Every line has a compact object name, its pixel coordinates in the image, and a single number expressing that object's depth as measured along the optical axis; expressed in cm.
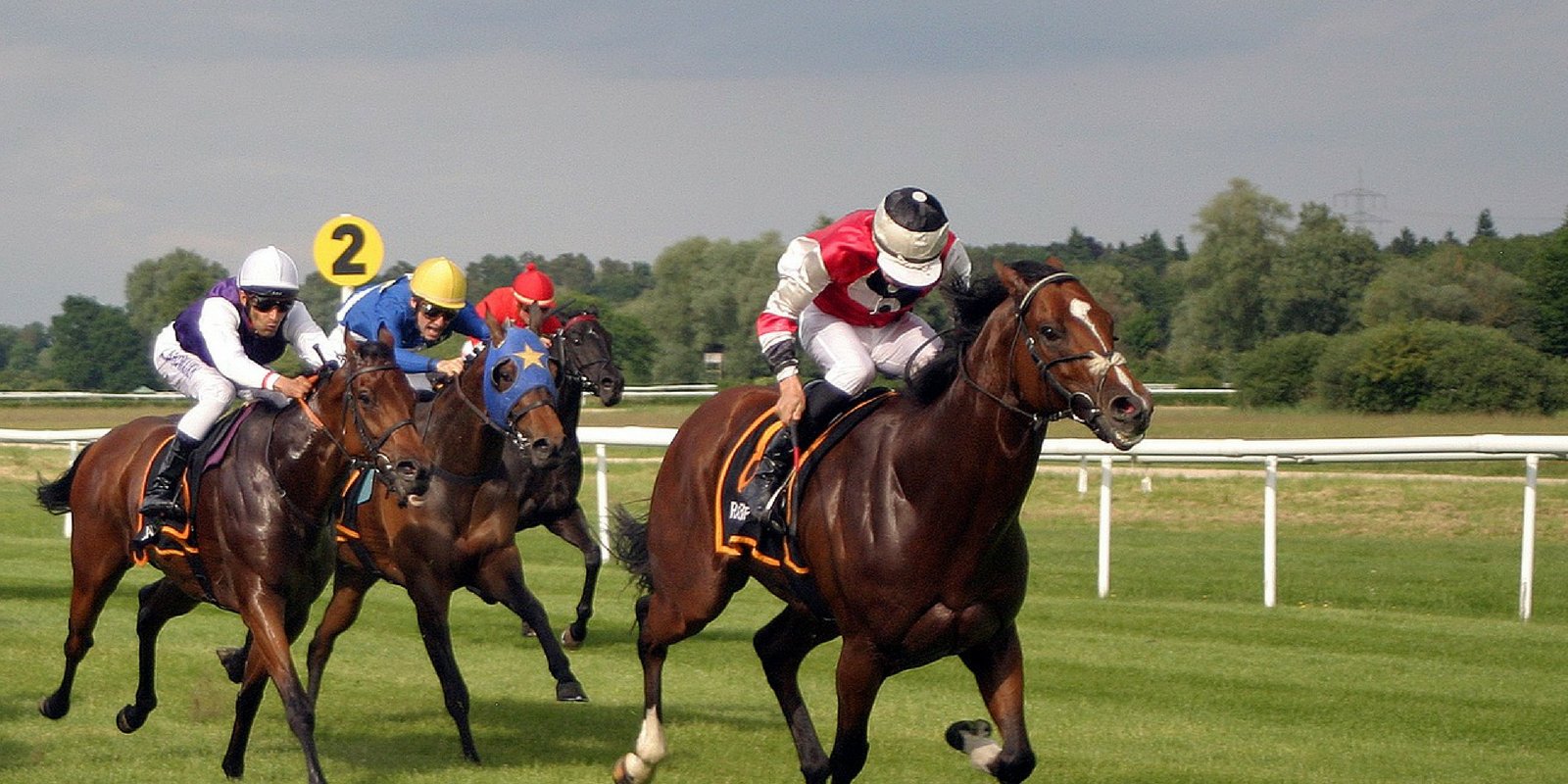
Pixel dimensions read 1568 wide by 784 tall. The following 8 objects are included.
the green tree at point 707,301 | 9431
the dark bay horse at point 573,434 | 1631
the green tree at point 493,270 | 18037
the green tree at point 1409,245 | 12425
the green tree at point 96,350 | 9375
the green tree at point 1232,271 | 9175
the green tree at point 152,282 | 10481
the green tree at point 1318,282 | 9037
